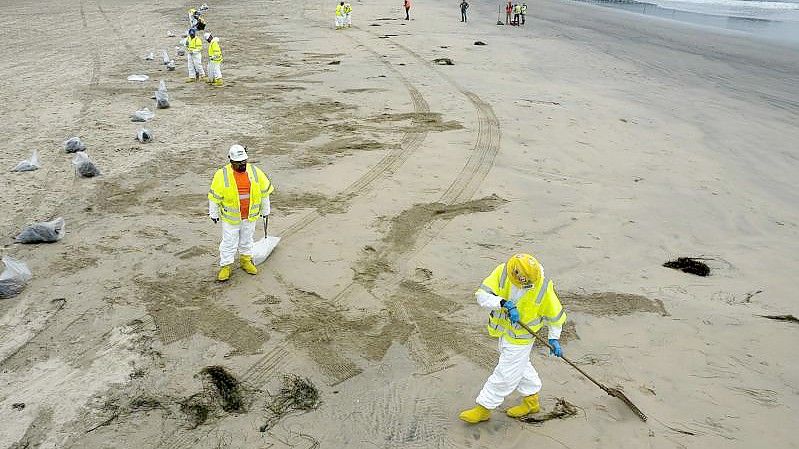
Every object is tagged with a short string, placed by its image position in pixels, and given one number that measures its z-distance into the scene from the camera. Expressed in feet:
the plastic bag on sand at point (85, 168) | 35.01
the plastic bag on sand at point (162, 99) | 49.39
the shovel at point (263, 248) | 26.07
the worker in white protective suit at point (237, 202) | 23.38
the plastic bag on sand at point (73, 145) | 39.04
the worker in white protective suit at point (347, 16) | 97.22
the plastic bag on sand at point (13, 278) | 23.17
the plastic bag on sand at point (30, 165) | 35.78
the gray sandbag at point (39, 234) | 27.32
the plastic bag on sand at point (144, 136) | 41.24
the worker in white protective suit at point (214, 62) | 55.47
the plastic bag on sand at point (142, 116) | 45.73
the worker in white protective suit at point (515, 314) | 15.78
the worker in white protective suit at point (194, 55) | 57.57
